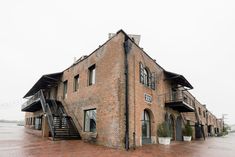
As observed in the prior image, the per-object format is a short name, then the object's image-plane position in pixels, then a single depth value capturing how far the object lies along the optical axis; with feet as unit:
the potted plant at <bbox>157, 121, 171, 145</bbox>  38.68
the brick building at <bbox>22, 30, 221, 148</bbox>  31.78
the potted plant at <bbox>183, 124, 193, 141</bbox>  52.37
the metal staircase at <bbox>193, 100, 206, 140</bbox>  70.56
